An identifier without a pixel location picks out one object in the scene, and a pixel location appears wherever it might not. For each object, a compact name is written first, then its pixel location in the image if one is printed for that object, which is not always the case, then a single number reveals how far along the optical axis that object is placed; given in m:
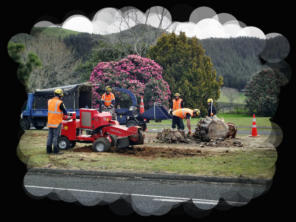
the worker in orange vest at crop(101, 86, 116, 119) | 12.30
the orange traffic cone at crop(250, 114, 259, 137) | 11.88
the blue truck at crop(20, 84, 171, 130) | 13.09
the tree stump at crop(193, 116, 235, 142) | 11.70
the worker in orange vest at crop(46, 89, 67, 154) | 9.29
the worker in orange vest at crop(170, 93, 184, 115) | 12.09
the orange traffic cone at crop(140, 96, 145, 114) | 13.03
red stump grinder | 9.66
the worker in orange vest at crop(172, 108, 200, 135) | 11.95
